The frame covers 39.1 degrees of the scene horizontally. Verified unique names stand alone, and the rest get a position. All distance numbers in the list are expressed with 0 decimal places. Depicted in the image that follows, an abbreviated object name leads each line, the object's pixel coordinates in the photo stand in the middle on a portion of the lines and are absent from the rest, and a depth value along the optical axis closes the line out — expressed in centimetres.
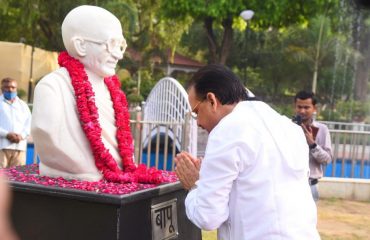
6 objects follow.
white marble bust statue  291
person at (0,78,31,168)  592
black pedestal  257
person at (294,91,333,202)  399
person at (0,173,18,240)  81
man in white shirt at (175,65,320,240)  182
